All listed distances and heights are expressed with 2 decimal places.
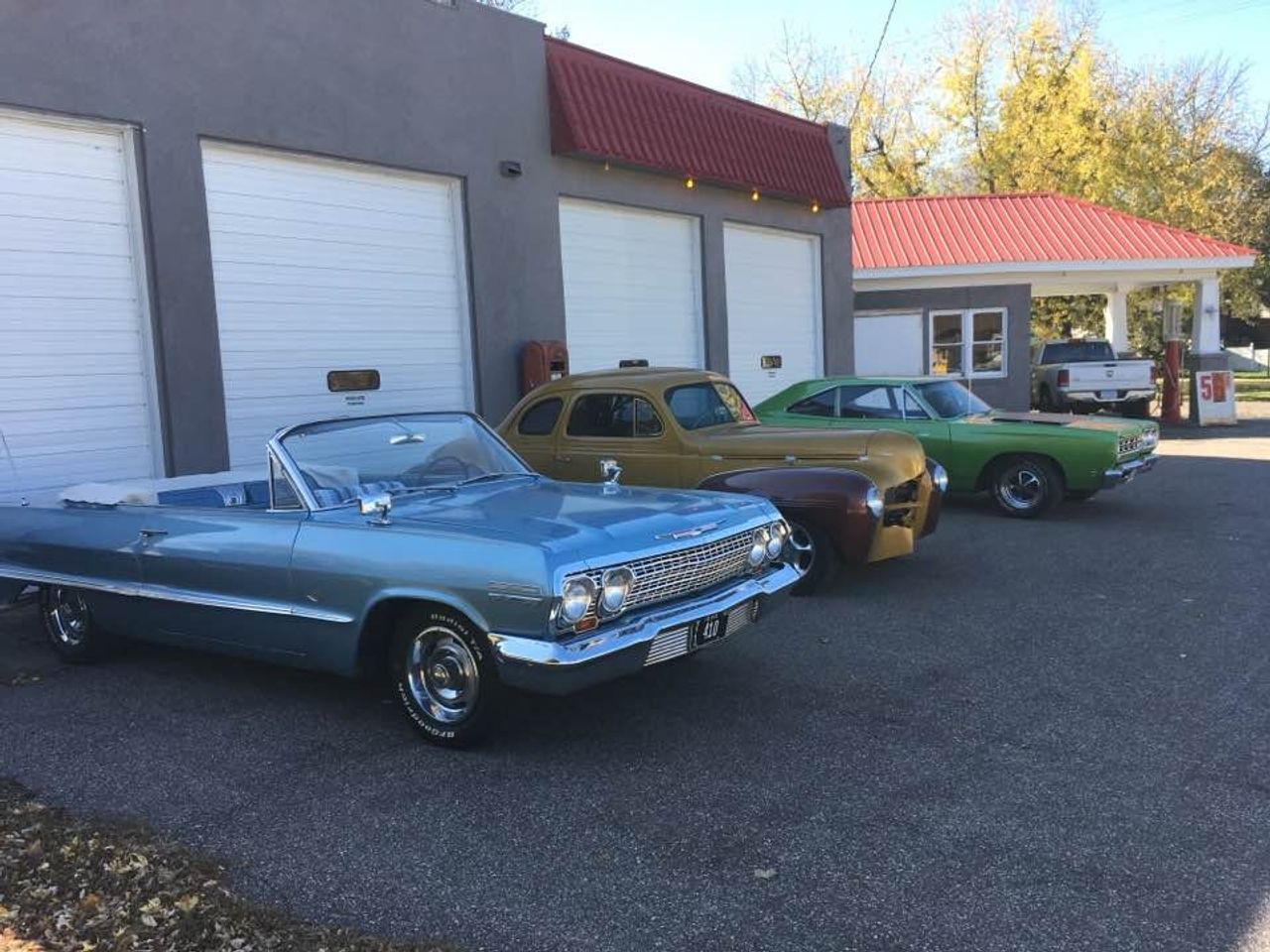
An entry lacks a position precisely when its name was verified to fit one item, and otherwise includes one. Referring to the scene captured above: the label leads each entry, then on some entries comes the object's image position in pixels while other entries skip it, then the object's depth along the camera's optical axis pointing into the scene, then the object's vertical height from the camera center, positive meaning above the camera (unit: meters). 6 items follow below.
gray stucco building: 7.96 +1.51
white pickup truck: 20.52 -0.89
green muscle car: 9.88 -0.90
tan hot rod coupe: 7.06 -0.74
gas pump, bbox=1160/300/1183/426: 21.61 -1.02
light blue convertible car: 4.09 -0.88
